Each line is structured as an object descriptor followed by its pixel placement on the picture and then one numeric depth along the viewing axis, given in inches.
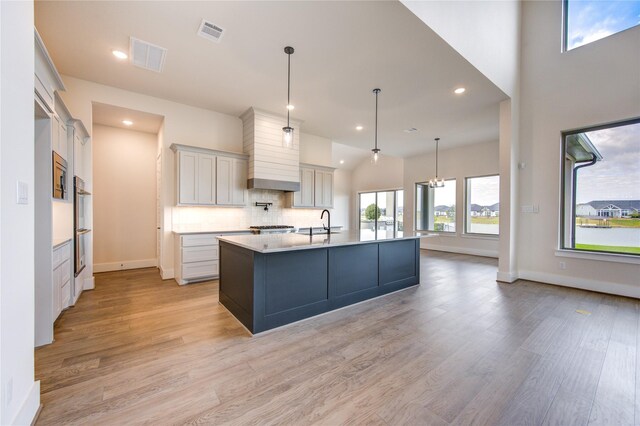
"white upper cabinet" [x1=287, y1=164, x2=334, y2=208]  238.4
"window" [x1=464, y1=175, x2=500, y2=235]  285.9
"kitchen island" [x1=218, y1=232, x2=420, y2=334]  102.8
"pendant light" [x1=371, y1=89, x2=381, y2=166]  162.7
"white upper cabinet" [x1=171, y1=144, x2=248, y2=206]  179.9
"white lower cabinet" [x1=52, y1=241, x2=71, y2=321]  105.1
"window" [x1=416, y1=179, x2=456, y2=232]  319.0
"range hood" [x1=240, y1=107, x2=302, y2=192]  199.5
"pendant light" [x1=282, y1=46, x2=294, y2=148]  124.6
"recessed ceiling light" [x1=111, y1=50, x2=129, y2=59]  128.6
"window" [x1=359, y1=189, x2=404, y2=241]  407.8
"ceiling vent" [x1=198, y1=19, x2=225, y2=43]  110.1
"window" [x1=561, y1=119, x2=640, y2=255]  153.3
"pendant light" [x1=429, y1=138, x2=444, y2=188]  275.3
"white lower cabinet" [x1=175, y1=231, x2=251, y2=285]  171.5
